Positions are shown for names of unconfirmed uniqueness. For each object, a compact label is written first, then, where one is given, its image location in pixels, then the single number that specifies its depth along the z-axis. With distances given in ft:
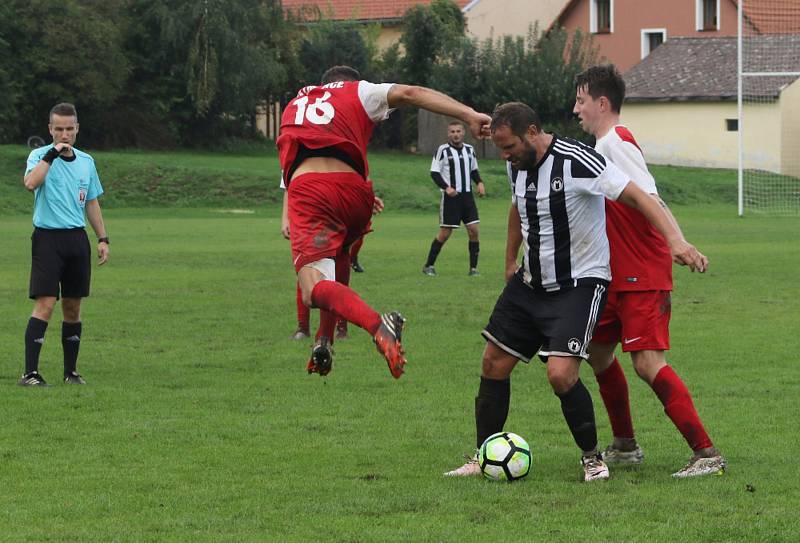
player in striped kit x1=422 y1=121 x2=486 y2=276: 111.81
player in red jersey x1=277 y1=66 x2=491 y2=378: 42.62
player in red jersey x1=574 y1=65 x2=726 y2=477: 38.40
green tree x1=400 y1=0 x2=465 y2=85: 329.38
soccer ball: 38.09
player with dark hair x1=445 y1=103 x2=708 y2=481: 36.93
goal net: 220.29
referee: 56.12
